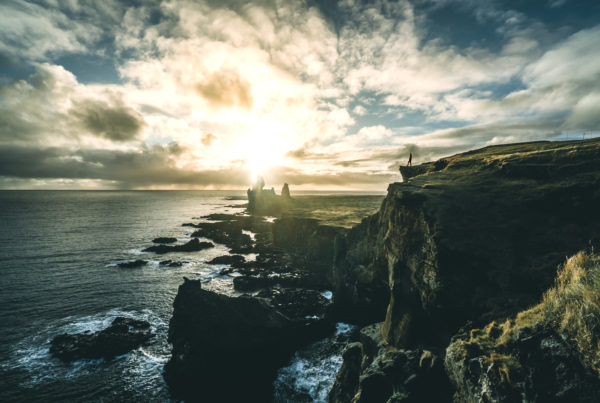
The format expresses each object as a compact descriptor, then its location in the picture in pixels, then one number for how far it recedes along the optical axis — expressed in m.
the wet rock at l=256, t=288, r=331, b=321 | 29.49
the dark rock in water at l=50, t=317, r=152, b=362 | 23.06
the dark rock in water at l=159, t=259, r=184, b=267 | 51.51
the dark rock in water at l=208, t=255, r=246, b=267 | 52.75
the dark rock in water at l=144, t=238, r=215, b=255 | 62.09
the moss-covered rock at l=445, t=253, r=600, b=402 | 6.64
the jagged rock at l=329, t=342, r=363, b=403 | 15.59
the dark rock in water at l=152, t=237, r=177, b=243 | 72.17
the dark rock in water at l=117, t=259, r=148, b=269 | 48.75
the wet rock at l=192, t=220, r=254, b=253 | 71.69
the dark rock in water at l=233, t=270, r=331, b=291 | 39.53
